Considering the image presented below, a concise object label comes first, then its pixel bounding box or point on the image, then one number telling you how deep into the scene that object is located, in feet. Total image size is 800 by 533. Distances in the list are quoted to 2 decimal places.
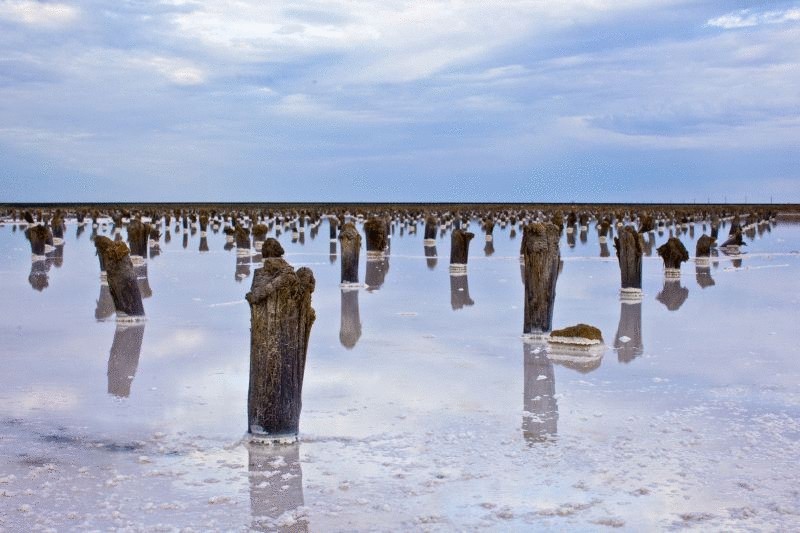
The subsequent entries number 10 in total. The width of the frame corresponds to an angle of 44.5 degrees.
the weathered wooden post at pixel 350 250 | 61.98
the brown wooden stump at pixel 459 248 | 80.48
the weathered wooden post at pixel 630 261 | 58.95
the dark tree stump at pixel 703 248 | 92.38
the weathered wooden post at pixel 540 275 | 41.19
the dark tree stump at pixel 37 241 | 92.63
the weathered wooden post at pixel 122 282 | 45.42
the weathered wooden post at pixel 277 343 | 24.59
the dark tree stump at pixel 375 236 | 95.04
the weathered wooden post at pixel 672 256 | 75.77
